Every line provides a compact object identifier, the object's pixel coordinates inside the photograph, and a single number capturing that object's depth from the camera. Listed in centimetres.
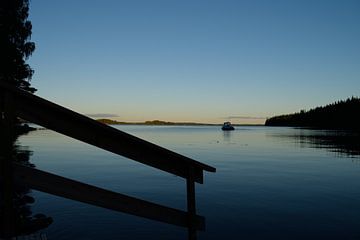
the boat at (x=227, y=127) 16012
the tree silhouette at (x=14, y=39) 2411
